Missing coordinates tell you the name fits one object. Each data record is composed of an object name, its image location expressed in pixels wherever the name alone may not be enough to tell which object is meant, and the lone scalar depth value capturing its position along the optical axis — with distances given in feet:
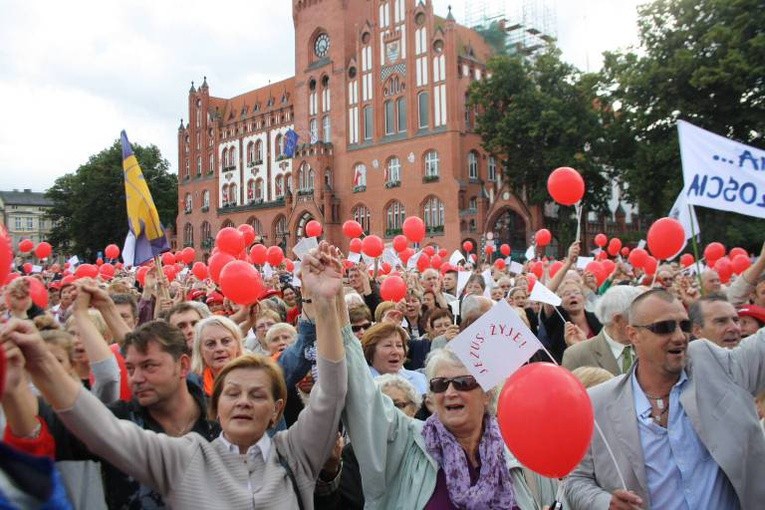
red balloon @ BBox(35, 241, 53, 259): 45.11
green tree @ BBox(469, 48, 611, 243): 112.78
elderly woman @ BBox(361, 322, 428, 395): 14.56
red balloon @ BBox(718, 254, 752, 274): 34.97
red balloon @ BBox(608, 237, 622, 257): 61.31
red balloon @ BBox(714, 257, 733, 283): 34.27
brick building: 131.85
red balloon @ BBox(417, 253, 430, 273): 46.01
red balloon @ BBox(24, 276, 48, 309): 18.37
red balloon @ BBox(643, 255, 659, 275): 36.46
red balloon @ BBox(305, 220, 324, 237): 39.41
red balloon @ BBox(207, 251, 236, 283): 25.09
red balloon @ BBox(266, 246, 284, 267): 39.93
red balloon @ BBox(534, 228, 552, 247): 48.61
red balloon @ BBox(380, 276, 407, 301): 25.52
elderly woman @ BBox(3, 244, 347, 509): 7.14
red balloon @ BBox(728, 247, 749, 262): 37.14
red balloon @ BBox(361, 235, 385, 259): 35.37
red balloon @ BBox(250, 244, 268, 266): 39.17
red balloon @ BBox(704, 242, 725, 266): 41.39
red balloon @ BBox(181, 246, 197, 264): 53.16
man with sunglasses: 9.05
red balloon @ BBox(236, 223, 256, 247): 40.82
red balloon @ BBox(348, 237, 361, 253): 43.68
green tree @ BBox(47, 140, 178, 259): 205.87
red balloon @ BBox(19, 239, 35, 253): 48.42
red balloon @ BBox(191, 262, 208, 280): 39.14
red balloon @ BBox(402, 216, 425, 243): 41.47
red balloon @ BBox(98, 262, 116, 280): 44.96
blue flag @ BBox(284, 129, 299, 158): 160.56
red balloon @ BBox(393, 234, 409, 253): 47.39
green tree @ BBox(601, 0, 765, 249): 77.20
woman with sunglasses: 8.91
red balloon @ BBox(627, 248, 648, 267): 40.34
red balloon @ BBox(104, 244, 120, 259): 58.38
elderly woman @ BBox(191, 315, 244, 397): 13.28
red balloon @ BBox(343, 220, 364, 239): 41.78
